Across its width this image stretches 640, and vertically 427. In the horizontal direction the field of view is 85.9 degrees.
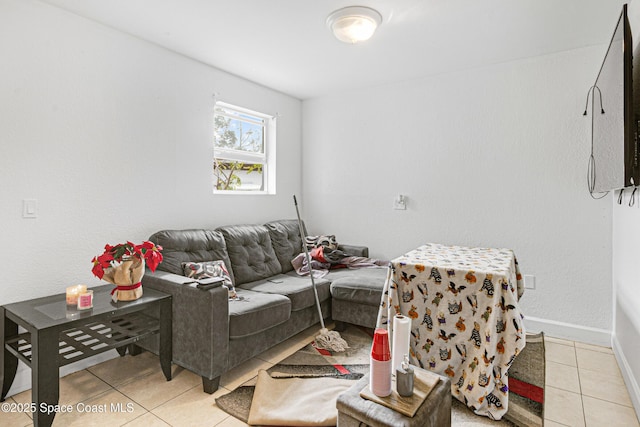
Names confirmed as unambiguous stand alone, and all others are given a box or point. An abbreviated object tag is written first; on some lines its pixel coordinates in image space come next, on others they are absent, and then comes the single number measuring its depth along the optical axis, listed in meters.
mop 2.62
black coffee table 1.63
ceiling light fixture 2.20
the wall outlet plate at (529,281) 3.00
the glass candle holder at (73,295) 1.91
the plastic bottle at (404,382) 1.29
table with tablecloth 1.78
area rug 1.85
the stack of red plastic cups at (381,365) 1.30
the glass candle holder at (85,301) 1.86
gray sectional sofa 2.05
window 3.45
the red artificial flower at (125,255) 1.99
